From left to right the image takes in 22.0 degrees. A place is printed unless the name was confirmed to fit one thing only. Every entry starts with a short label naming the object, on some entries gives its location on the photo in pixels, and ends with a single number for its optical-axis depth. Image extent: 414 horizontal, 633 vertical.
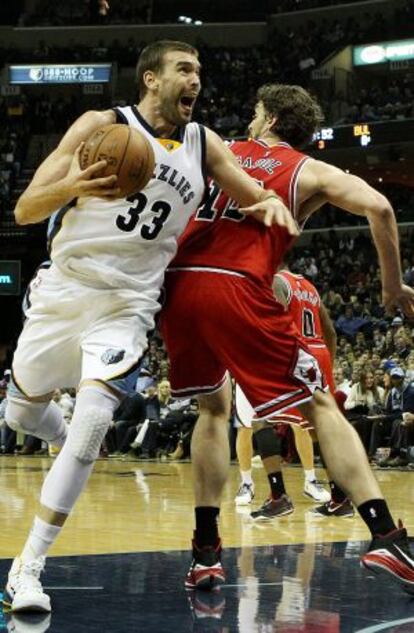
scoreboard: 23.16
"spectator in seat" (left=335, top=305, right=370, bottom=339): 17.31
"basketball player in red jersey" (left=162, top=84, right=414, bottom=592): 3.74
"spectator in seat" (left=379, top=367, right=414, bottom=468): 11.41
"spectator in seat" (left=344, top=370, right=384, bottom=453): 12.24
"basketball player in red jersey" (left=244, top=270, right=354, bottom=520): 6.49
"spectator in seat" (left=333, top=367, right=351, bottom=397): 12.71
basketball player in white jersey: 3.32
